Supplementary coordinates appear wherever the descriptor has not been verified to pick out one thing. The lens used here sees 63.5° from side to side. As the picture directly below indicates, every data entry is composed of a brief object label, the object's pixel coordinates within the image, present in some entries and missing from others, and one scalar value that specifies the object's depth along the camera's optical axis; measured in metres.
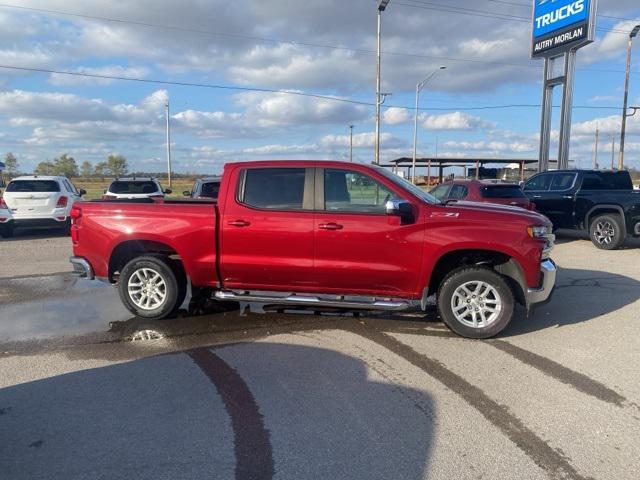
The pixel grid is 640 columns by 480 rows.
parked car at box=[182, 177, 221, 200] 12.19
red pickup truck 5.40
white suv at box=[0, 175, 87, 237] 13.72
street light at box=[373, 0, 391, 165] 27.11
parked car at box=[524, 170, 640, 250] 11.47
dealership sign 20.83
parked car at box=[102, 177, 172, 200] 14.39
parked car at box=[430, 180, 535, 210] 11.84
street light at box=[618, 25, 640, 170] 35.05
